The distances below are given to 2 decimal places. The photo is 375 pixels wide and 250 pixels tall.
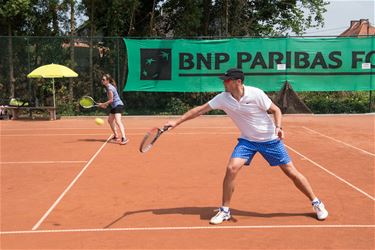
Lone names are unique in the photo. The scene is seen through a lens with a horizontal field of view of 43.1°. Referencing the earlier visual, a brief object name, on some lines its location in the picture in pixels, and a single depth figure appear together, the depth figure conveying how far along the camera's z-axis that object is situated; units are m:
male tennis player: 5.08
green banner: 16.92
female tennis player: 10.89
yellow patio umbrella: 15.37
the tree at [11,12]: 17.16
